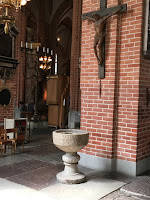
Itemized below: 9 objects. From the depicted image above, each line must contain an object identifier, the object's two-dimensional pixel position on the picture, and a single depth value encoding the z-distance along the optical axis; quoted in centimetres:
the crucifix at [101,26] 489
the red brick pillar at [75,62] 1191
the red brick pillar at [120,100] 483
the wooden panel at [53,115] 1143
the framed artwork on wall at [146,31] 482
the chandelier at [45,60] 1611
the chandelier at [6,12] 490
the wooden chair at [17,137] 655
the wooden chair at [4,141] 628
